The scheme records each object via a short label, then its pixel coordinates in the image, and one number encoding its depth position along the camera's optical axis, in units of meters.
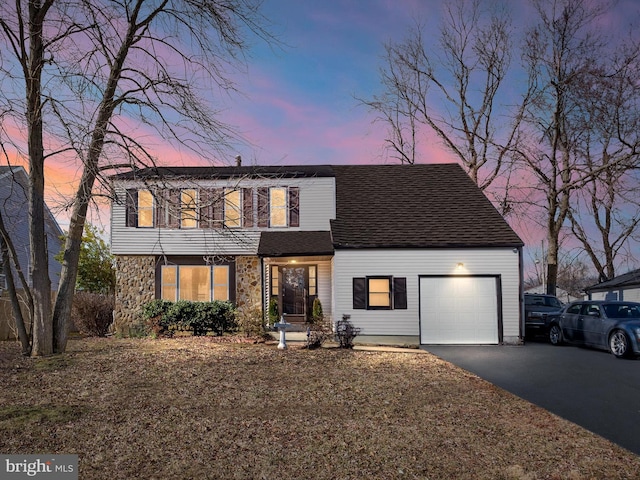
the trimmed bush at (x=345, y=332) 14.79
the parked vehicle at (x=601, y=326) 13.94
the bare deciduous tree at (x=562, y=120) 25.75
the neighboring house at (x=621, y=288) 26.34
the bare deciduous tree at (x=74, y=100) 10.59
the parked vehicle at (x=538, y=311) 18.92
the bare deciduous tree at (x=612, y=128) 25.05
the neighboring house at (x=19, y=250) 16.06
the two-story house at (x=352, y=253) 16.55
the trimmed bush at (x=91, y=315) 17.97
